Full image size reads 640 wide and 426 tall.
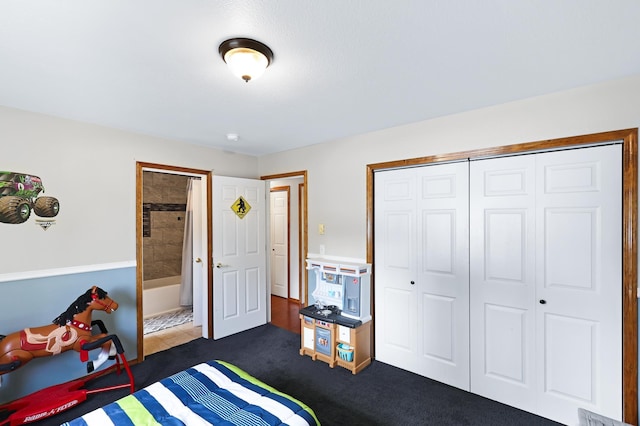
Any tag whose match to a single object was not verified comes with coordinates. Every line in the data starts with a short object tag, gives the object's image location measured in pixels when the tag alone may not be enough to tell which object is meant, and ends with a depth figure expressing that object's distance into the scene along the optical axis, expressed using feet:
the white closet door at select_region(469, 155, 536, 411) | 7.75
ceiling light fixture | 5.12
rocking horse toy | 7.19
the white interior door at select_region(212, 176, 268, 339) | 12.52
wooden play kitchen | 9.86
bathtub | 15.28
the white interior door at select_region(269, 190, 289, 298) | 18.19
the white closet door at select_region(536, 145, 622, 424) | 6.73
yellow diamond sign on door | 13.08
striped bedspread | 4.75
